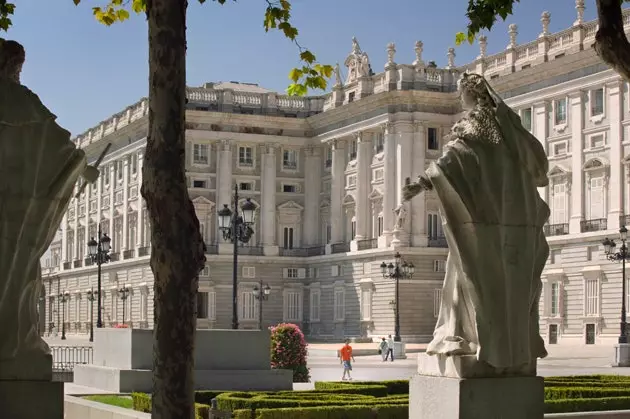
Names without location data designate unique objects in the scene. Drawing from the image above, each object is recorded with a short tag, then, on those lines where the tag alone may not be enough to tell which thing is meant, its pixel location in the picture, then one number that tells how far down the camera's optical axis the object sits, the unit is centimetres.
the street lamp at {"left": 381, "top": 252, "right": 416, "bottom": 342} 5083
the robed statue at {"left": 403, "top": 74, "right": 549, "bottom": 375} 970
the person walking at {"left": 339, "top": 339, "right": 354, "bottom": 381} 3191
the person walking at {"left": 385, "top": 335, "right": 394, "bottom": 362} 4800
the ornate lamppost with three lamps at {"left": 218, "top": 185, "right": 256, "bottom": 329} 2795
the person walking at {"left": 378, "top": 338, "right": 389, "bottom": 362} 4794
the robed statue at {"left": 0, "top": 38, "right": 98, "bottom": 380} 886
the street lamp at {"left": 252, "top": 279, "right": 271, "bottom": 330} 5900
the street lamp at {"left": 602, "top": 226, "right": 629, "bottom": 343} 4038
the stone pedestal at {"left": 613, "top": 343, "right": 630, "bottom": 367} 3891
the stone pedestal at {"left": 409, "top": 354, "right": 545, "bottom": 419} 952
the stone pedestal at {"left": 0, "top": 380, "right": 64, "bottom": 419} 882
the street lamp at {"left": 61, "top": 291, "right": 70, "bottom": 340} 8051
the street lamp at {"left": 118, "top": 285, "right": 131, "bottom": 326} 7135
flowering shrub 2383
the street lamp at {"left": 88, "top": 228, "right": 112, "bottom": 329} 4357
